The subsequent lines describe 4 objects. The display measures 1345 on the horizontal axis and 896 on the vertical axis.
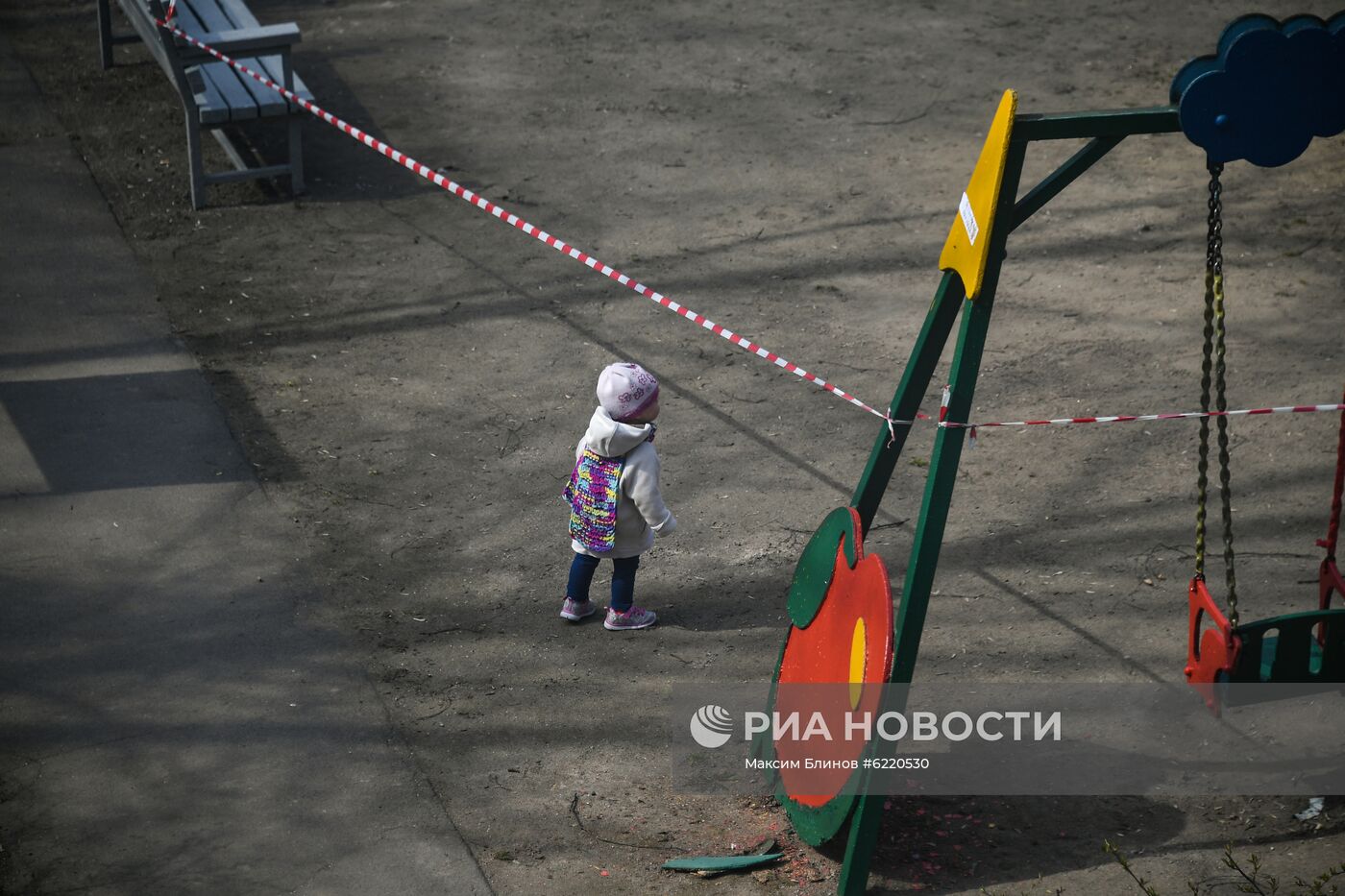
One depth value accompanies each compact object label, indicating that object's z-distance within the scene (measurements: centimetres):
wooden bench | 1827
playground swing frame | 896
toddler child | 1157
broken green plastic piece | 1005
